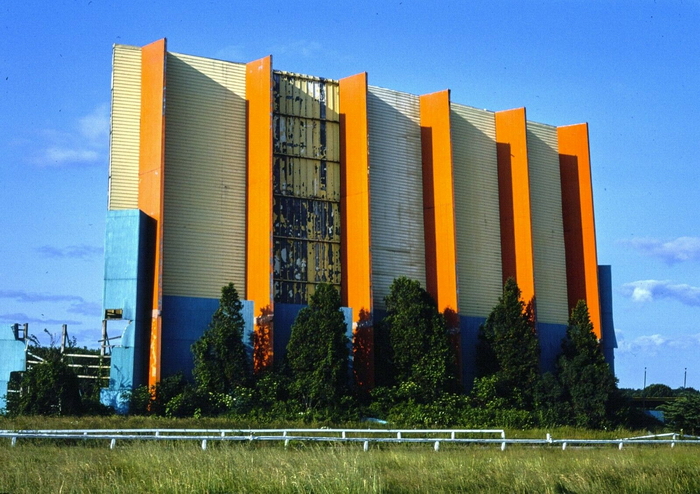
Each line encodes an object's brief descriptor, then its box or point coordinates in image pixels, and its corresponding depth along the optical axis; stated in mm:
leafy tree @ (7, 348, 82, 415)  36906
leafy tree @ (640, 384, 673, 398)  109938
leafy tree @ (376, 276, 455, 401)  43000
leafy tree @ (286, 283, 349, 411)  40625
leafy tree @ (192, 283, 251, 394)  40031
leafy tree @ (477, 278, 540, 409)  45938
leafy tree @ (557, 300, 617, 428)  45094
